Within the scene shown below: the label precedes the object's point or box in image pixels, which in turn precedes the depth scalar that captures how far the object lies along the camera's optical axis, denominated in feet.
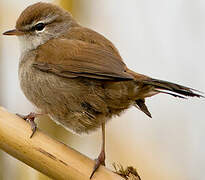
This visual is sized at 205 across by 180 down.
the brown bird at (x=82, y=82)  17.79
